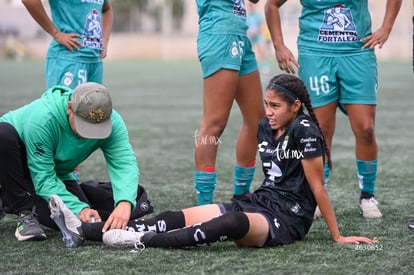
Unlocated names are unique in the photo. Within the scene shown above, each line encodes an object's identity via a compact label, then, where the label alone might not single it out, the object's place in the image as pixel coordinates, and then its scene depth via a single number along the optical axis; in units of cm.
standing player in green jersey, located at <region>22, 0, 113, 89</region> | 1041
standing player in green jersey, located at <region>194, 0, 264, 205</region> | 955
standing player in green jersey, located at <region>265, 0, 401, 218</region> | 982
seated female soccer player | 793
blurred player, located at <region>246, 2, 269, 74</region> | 4589
